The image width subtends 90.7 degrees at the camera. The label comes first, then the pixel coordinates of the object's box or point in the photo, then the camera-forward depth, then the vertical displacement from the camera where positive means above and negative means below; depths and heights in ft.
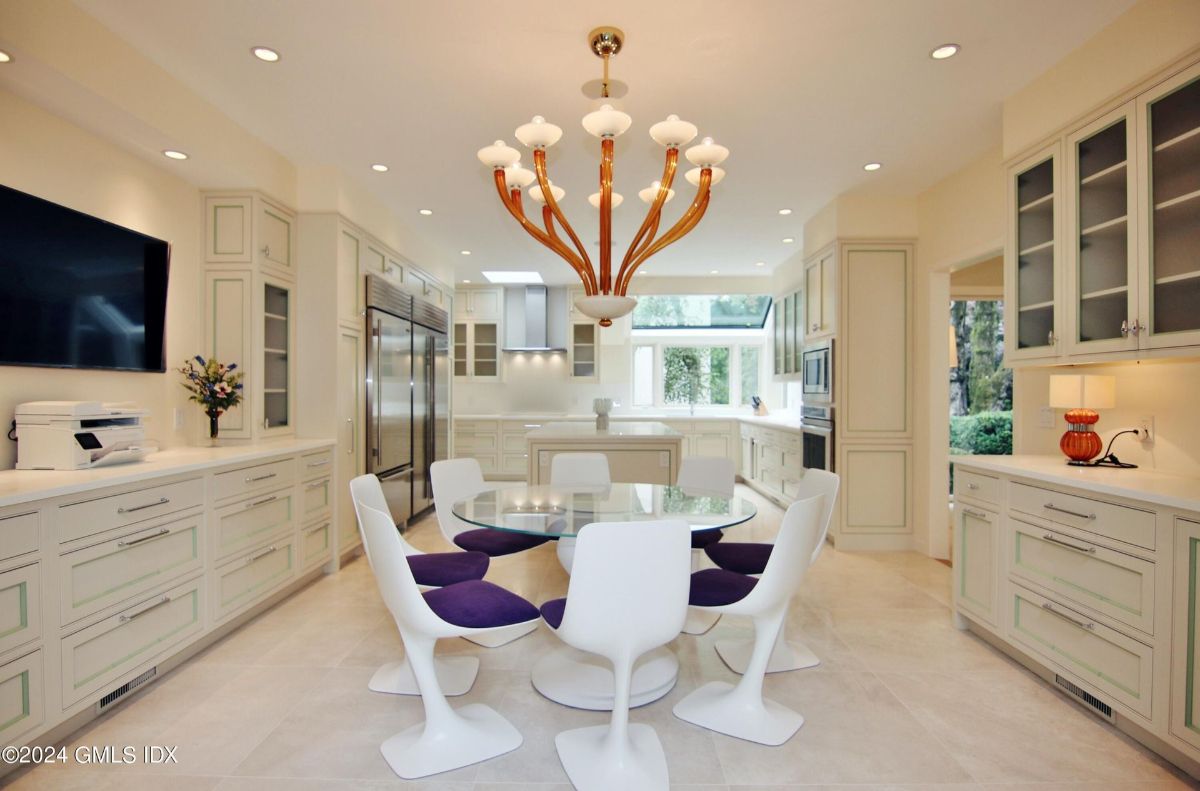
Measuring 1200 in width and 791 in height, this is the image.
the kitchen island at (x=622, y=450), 14.11 -1.42
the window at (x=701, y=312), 26.09 +3.51
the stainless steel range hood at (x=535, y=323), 25.07 +2.88
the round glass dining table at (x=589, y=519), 7.28 -1.63
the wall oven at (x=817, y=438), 14.95 -1.21
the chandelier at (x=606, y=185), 7.24 +2.84
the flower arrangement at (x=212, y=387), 10.61 +0.05
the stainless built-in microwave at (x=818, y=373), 14.99 +0.51
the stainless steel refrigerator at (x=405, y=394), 14.39 -0.09
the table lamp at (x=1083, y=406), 8.64 -0.20
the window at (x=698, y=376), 26.45 +0.69
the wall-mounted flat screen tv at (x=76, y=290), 7.56 +1.44
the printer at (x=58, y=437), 7.39 -0.60
